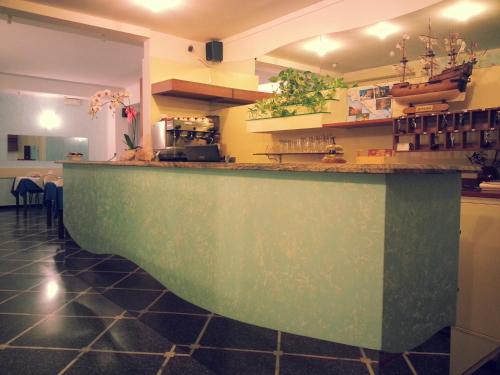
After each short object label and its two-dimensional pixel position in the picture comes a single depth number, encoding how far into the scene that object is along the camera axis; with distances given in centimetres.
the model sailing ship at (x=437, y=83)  344
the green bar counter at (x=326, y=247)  177
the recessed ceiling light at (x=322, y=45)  637
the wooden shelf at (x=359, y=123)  438
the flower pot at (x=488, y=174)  328
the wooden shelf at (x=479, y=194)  271
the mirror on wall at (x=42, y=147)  1070
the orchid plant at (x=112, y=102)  457
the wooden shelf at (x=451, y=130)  334
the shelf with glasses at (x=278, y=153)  520
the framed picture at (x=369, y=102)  433
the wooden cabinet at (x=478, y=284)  264
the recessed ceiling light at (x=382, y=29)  572
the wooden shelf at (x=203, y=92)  606
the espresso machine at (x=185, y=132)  610
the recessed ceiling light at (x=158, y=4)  521
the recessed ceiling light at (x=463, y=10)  493
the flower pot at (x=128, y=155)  410
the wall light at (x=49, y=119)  1123
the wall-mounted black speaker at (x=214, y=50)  686
